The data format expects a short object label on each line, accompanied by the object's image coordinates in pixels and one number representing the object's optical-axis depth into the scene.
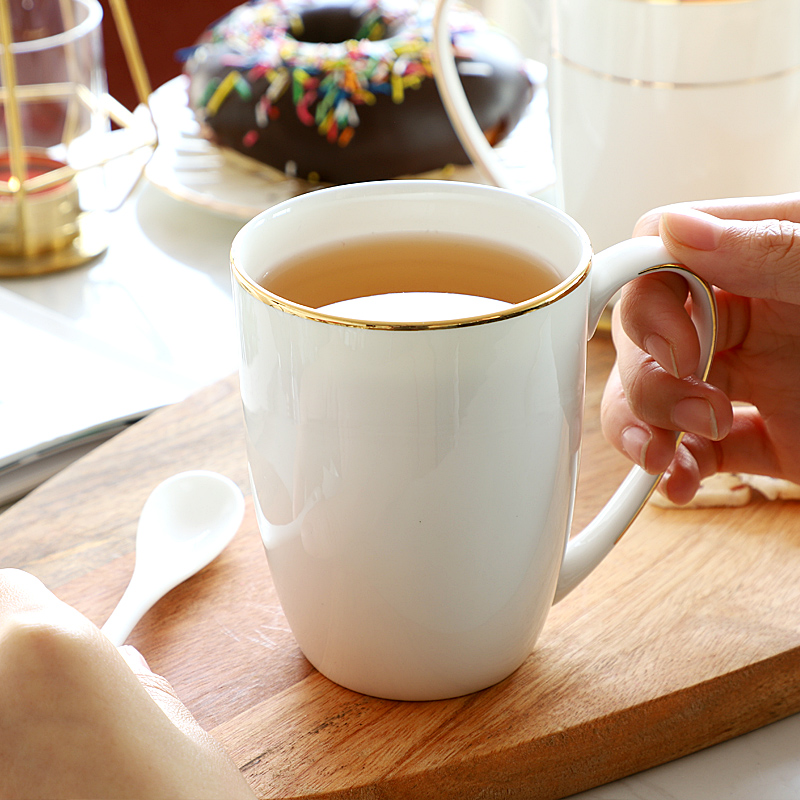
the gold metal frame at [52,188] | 0.69
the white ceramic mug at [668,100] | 0.60
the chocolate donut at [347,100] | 0.72
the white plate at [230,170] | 0.74
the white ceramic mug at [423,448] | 0.47
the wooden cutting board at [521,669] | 0.51
